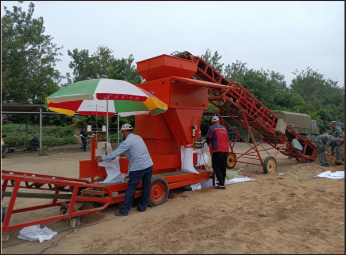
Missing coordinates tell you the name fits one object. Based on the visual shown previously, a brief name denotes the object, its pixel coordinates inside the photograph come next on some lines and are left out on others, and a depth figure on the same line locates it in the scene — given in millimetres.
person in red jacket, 6559
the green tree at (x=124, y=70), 24484
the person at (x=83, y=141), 17297
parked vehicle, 20594
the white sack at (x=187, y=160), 6363
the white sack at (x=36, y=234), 3762
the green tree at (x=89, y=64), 29812
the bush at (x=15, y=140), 18609
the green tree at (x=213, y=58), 34500
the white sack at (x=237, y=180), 7273
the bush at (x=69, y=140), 21141
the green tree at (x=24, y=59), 20203
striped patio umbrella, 4496
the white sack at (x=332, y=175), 7438
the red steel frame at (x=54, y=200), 3430
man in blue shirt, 4801
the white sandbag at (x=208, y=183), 6965
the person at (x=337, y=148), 9203
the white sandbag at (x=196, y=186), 6559
